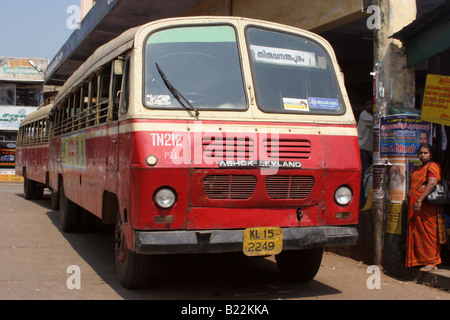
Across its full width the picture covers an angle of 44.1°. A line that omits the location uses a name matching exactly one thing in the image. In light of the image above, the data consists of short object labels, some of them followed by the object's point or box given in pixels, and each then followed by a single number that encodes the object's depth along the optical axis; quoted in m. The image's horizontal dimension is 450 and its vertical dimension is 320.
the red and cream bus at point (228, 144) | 4.76
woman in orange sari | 6.27
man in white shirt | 8.39
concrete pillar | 7.05
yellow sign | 6.61
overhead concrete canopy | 13.02
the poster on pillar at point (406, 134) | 6.77
